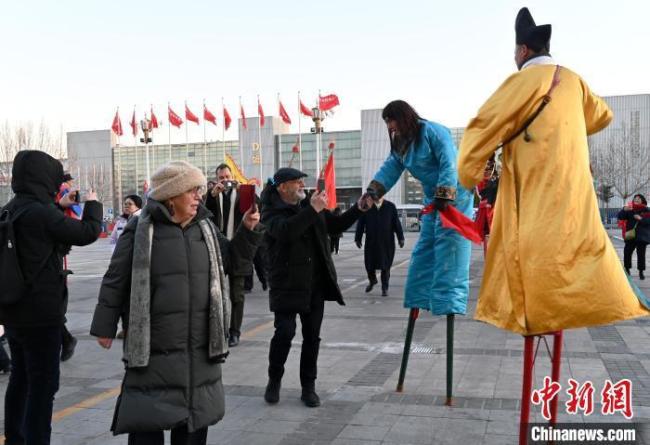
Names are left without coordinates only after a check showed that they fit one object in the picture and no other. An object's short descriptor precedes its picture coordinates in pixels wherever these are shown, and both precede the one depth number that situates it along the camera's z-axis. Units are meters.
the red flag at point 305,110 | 40.09
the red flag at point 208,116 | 43.97
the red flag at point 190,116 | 44.52
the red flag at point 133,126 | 45.60
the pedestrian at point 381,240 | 12.03
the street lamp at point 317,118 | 30.41
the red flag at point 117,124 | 45.25
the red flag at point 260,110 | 44.66
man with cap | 4.98
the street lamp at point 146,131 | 37.12
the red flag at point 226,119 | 44.06
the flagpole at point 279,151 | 67.12
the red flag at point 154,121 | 45.38
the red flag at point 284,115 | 42.23
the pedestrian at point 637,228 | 13.87
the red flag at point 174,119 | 43.78
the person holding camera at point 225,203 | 8.39
